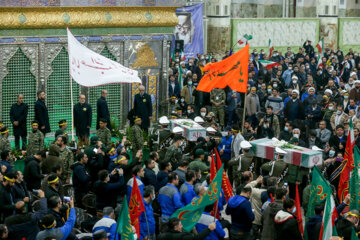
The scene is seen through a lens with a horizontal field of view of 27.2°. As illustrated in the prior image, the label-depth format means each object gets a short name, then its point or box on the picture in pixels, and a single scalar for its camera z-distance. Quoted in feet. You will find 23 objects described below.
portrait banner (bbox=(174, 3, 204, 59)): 117.91
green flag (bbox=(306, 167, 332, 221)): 39.58
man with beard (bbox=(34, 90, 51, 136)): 65.51
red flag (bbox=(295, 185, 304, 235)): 37.70
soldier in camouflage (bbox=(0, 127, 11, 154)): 56.39
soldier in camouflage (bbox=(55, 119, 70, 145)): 56.54
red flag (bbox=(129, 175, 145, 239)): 37.11
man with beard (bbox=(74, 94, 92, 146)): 66.80
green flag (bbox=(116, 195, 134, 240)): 33.30
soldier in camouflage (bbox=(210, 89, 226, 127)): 78.64
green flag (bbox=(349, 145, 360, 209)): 41.42
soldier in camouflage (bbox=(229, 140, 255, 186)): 52.90
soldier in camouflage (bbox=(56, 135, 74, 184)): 51.51
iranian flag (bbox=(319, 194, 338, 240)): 35.42
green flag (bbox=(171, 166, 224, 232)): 36.32
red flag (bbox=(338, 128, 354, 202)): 46.91
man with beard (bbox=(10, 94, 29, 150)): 64.85
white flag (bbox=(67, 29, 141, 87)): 59.11
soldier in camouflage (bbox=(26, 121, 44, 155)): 58.95
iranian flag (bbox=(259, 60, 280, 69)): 98.78
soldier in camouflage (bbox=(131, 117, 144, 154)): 62.64
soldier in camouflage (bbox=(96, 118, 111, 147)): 61.67
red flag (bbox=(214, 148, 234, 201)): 44.57
